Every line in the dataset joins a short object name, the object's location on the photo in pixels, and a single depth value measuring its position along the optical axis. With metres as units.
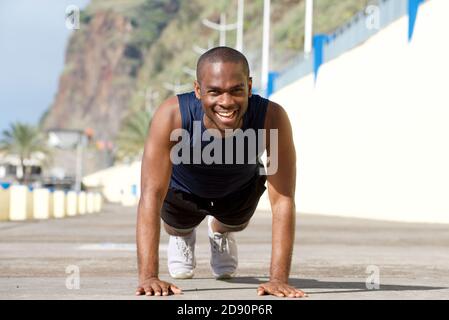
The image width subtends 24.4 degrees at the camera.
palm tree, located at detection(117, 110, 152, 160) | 98.00
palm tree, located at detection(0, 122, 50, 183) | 101.00
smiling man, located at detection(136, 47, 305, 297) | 5.56
